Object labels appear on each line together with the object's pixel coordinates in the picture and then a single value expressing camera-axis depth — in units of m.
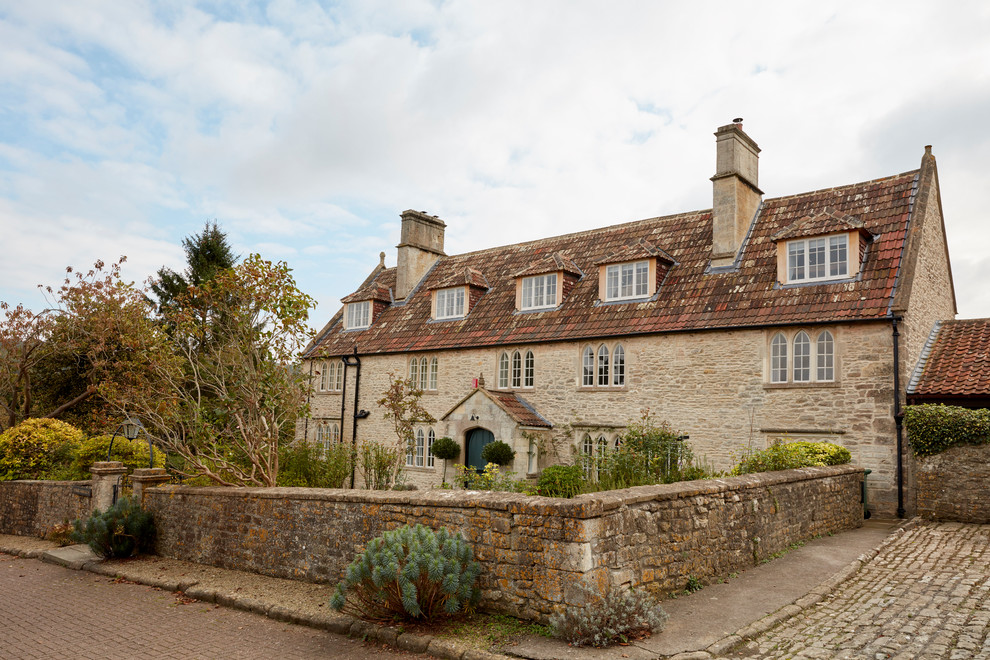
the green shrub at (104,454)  16.41
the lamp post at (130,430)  13.62
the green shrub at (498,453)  19.14
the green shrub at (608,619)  6.36
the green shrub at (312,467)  13.88
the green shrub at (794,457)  12.41
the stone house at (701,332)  15.54
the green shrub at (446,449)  21.17
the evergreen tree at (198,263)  33.94
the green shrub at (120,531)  11.98
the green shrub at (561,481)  10.63
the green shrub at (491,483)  11.66
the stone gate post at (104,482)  13.62
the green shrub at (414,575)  7.00
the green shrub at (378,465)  14.55
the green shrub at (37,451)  17.69
